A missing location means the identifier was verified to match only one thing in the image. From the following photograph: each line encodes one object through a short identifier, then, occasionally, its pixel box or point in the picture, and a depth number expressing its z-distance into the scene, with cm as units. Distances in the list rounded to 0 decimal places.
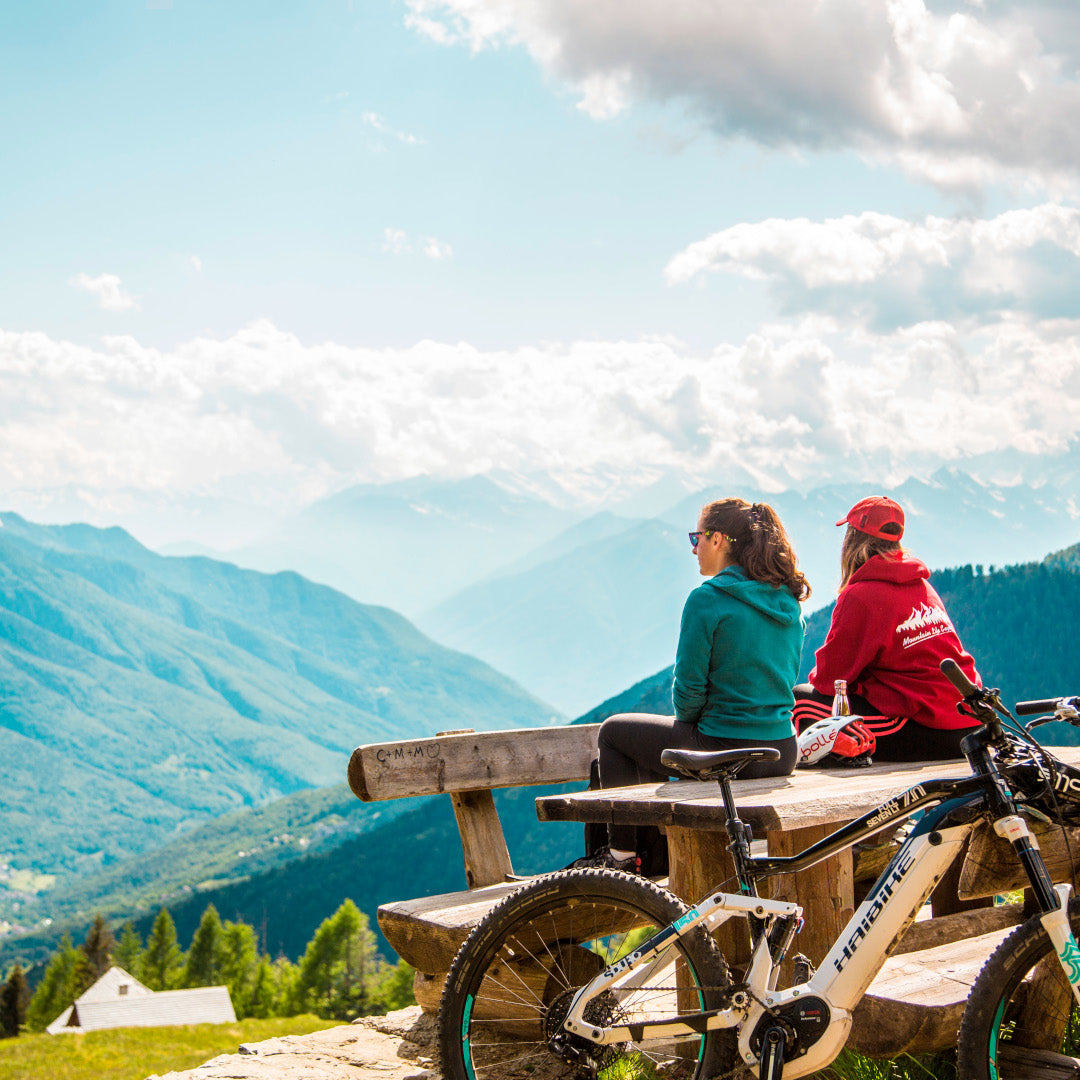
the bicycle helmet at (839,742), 518
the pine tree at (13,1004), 9012
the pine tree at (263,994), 9725
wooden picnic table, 357
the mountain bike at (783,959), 322
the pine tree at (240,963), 9856
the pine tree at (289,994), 9438
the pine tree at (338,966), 9262
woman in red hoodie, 534
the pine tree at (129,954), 10906
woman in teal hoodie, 456
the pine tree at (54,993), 9312
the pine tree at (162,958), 10531
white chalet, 8112
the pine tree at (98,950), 9894
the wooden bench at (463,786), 454
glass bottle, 540
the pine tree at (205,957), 10350
